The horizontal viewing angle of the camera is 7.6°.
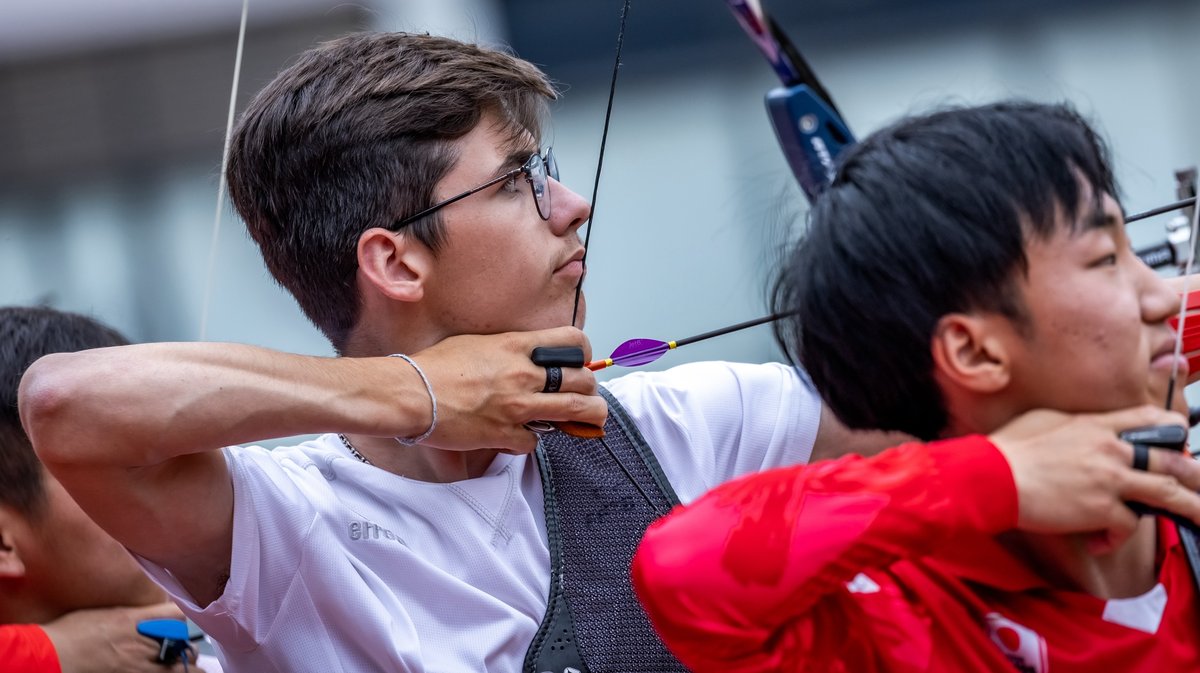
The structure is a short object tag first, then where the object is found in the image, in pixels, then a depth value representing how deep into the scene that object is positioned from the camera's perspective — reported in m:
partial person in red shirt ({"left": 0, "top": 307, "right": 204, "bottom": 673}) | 6.32
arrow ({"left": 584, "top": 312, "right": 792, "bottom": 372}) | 6.24
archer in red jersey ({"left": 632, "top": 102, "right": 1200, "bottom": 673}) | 5.93
